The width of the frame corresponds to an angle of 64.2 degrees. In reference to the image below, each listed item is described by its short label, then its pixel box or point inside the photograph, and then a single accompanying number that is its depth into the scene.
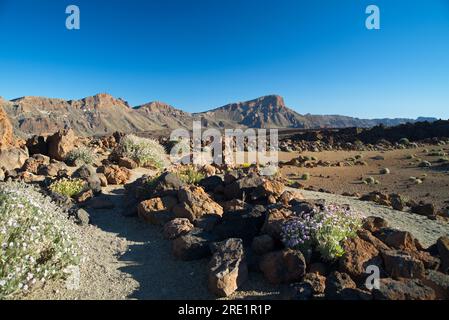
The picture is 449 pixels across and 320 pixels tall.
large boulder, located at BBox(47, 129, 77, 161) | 14.09
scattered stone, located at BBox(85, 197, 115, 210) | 8.46
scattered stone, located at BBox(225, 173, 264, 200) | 8.62
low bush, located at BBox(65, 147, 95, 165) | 13.54
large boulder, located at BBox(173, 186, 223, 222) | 7.30
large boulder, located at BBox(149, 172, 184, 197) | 8.29
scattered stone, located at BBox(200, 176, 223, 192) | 9.34
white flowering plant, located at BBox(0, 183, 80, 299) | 4.27
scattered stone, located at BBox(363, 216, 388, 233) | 6.57
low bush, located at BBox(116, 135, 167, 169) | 14.40
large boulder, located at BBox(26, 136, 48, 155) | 14.79
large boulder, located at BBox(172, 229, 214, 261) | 5.99
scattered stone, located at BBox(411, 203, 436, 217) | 10.26
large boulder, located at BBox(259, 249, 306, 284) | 5.04
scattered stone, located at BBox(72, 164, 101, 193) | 9.35
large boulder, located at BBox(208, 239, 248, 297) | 4.88
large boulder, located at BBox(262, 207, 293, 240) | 5.91
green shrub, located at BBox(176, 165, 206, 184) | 10.48
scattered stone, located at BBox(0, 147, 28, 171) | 12.14
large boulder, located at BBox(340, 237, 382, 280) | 4.84
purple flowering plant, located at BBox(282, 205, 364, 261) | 5.23
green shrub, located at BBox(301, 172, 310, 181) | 18.11
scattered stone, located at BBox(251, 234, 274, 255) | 5.73
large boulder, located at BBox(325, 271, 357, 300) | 4.21
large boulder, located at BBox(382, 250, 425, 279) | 4.62
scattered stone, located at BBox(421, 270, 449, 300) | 4.26
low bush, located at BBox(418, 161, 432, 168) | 22.36
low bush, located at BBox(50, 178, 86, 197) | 8.68
